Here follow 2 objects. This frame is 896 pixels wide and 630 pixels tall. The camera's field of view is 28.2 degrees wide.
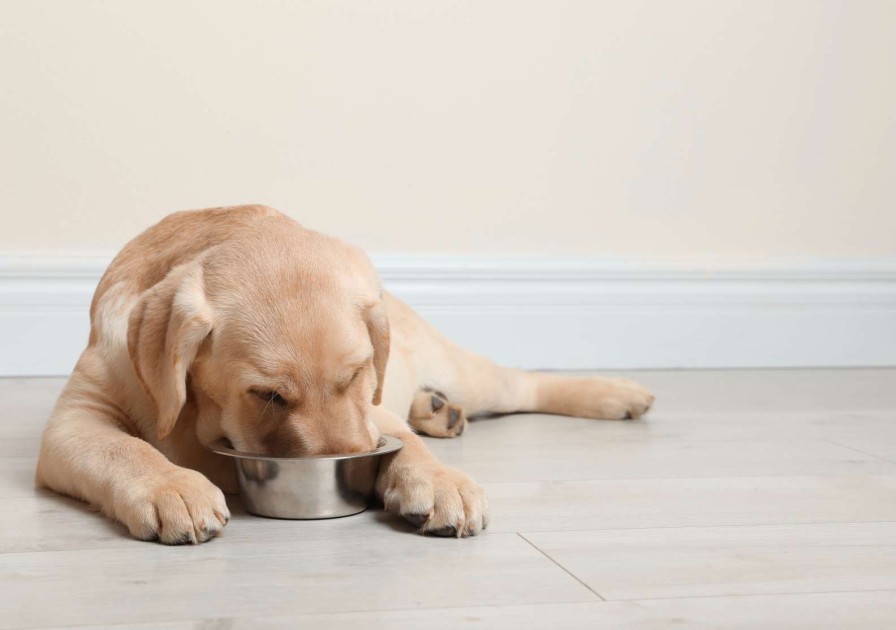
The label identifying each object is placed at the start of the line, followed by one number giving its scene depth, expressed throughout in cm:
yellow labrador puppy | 106
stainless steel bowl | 106
